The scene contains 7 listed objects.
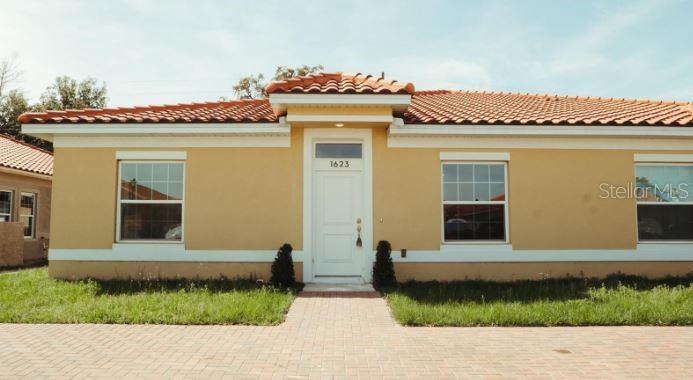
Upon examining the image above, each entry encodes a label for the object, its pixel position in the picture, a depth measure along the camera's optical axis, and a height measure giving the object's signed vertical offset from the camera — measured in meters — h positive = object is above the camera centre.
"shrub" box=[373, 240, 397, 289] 9.10 -0.91
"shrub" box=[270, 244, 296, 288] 8.95 -0.93
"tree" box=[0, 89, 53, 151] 32.38 +7.15
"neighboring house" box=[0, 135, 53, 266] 13.66 +0.44
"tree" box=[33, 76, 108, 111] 34.59 +8.88
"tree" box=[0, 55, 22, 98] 33.06 +9.56
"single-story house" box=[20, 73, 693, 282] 9.70 +0.53
